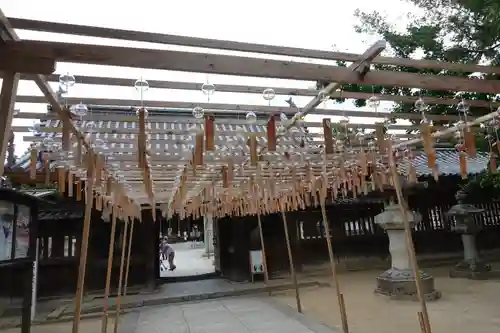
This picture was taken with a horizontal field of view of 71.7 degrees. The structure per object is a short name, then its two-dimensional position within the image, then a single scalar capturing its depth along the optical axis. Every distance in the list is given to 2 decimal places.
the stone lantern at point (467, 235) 9.93
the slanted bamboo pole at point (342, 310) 4.94
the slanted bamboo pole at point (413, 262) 3.28
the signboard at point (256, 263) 10.55
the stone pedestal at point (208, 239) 20.94
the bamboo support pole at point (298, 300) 6.76
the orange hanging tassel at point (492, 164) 4.64
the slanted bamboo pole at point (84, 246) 3.22
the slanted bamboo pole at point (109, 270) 5.03
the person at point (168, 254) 15.21
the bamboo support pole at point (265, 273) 9.06
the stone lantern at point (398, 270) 7.68
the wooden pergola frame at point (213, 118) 2.02
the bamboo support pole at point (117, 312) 5.65
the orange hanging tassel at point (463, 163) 4.07
